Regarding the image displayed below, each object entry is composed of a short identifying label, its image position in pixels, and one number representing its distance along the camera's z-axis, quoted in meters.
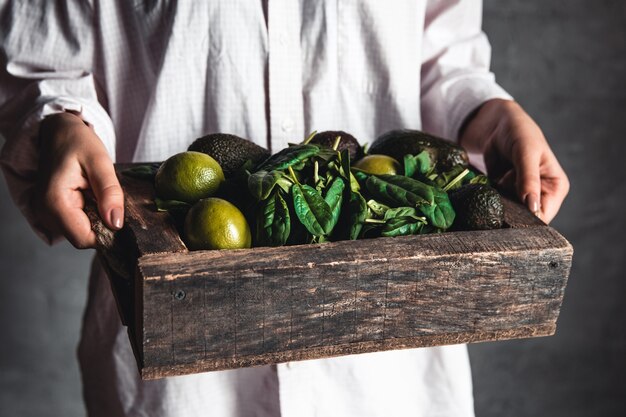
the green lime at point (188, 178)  0.77
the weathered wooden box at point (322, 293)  0.67
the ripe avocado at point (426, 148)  0.91
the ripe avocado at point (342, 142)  0.91
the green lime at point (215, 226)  0.70
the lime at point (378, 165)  0.86
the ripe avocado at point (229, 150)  0.86
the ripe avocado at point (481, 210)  0.78
